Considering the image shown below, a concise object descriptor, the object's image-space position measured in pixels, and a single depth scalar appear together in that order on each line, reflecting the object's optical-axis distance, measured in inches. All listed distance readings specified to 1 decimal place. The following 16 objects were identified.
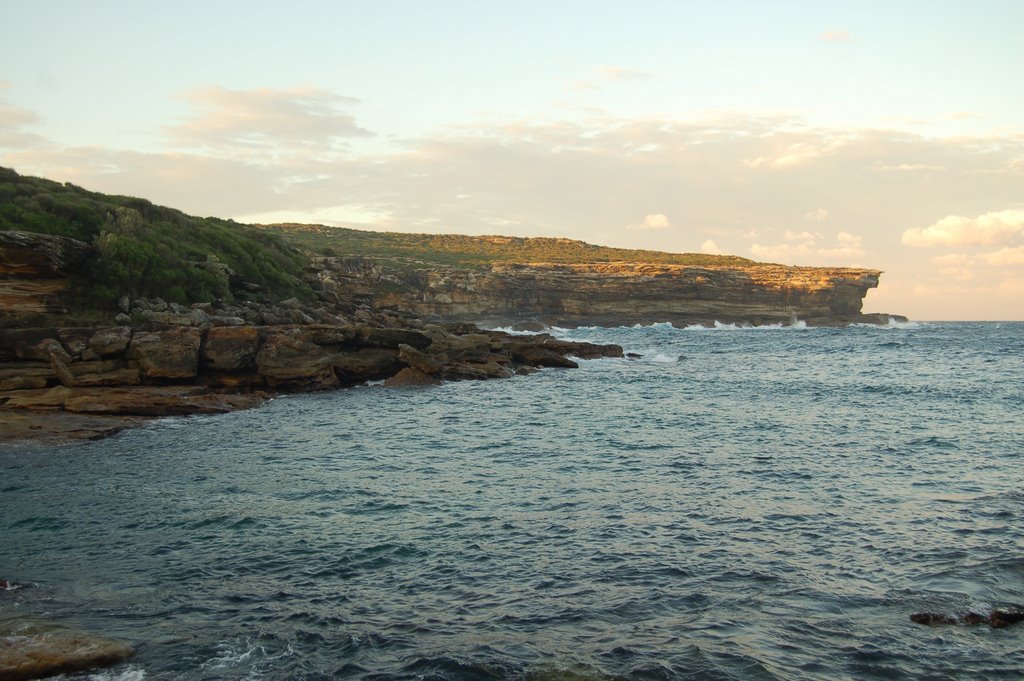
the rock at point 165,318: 1295.5
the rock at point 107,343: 1100.9
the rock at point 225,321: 1366.9
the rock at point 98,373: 1048.2
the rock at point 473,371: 1612.9
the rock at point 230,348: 1224.2
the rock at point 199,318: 1314.0
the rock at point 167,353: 1138.0
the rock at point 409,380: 1453.0
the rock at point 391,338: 1472.3
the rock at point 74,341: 1082.1
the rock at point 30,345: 1038.4
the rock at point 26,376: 1000.9
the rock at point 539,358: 1909.4
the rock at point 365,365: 1444.4
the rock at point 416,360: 1508.4
